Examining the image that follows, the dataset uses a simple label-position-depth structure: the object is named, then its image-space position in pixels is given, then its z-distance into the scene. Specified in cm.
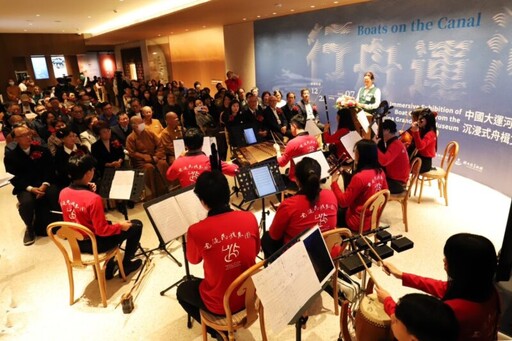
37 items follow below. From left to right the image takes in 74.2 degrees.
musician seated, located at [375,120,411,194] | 368
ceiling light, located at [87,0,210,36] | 721
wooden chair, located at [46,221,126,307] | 247
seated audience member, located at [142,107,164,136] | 488
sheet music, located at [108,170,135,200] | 321
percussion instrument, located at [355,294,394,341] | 165
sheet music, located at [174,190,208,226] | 250
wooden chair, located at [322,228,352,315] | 206
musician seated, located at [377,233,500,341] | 147
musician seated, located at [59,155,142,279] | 263
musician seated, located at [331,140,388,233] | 283
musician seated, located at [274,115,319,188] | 375
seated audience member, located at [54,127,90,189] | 419
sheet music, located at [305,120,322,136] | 452
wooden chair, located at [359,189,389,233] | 266
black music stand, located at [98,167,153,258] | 323
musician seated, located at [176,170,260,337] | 185
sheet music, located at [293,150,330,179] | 338
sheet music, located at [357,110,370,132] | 427
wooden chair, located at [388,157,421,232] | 369
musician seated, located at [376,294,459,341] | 125
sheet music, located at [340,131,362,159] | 379
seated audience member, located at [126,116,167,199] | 462
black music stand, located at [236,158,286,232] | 288
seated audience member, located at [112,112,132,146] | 488
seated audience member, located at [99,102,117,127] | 591
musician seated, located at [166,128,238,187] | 334
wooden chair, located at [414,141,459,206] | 404
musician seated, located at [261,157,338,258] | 225
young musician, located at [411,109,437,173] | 415
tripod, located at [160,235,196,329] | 258
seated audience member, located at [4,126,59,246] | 385
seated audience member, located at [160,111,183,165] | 480
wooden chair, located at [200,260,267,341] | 177
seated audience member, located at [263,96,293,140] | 565
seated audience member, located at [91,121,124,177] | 437
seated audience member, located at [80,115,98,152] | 488
